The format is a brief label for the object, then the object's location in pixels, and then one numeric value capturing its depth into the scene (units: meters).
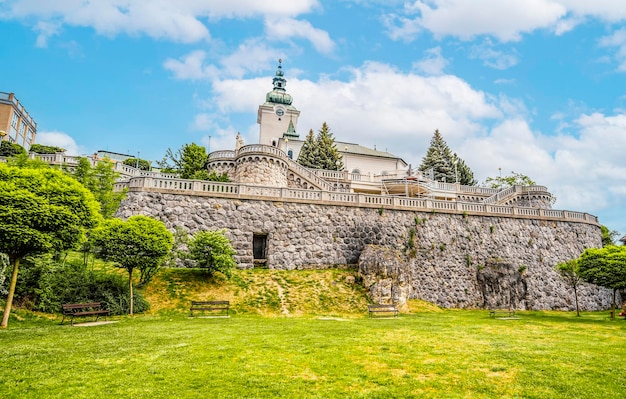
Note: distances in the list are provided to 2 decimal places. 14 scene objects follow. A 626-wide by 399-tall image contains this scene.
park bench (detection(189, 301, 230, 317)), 15.08
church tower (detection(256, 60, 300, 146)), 62.23
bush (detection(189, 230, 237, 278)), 17.59
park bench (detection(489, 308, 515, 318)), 18.06
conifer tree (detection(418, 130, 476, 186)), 51.77
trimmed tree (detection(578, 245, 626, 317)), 17.08
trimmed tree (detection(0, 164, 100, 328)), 10.52
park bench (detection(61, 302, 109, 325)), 12.35
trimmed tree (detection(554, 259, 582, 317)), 18.89
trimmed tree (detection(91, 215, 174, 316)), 14.52
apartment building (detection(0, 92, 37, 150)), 47.62
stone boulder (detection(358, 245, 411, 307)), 19.22
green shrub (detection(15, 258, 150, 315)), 13.91
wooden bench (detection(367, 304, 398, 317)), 16.67
